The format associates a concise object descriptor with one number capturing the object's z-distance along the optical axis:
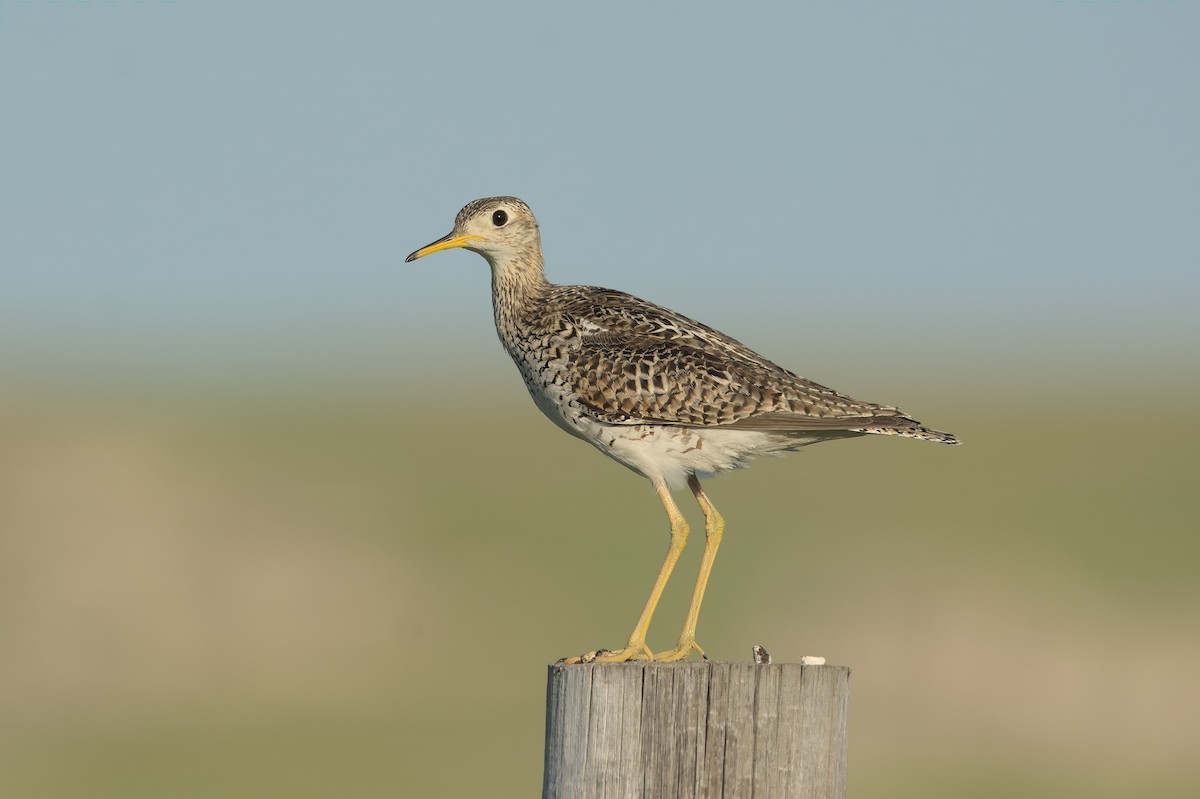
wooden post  16.55
